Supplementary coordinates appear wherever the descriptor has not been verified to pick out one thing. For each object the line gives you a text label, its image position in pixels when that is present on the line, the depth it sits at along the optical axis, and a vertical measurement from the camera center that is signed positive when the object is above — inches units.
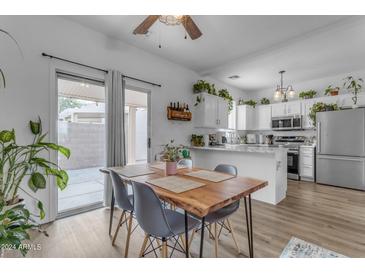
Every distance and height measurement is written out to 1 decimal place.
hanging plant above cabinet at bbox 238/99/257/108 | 232.2 +42.7
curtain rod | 92.7 +41.2
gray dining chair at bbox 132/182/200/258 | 51.1 -23.0
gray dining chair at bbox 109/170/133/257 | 70.7 -22.3
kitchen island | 122.5 -20.9
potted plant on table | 77.7 -9.5
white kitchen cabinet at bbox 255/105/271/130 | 224.1 +23.6
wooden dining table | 45.2 -16.4
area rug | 69.7 -45.3
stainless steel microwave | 196.9 +15.2
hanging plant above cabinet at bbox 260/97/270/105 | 229.1 +44.0
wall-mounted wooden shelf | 149.2 +18.4
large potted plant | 46.7 -20.0
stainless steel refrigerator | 149.9 -10.5
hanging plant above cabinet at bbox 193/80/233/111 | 168.2 +44.7
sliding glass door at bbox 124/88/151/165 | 136.6 +6.9
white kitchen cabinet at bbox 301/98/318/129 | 190.5 +25.0
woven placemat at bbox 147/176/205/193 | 57.6 -15.9
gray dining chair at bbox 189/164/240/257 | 63.8 -28.2
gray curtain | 113.2 +6.9
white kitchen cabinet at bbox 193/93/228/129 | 169.0 +23.8
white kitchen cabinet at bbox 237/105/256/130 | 225.8 +23.6
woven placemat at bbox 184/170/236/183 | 69.7 -15.9
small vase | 77.4 -13.1
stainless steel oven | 187.3 -22.3
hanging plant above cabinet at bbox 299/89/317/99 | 191.6 +44.1
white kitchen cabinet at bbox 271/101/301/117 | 199.6 +30.9
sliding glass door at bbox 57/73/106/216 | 105.0 +0.8
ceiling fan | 73.3 +47.1
